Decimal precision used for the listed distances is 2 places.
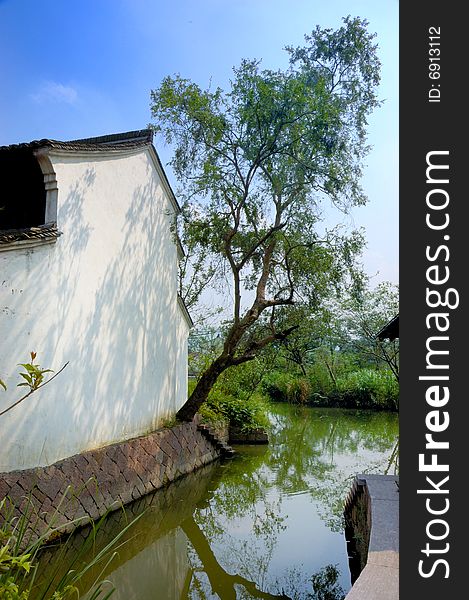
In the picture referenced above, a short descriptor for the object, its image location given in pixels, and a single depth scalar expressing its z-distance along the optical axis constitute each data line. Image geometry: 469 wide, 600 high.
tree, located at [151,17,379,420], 9.11
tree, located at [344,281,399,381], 18.52
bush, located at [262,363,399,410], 21.55
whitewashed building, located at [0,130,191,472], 6.35
